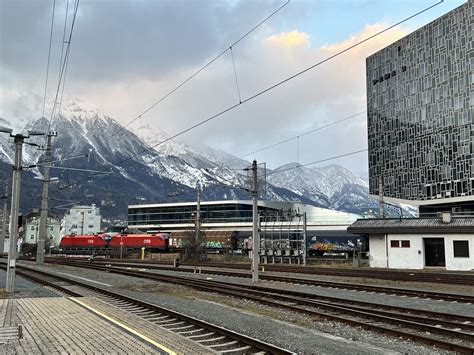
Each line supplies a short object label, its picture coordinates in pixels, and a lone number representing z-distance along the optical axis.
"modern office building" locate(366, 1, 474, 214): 76.69
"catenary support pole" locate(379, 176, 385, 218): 52.50
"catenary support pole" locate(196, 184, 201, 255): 64.06
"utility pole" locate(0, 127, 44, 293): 23.45
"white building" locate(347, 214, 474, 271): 43.62
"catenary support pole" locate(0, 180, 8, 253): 62.58
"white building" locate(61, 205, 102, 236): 168.88
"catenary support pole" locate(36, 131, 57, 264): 45.03
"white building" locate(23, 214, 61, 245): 140.50
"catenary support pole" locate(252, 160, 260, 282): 30.66
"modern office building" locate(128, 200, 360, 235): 128.07
